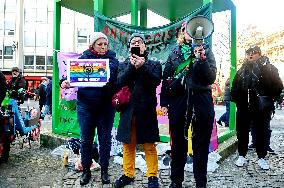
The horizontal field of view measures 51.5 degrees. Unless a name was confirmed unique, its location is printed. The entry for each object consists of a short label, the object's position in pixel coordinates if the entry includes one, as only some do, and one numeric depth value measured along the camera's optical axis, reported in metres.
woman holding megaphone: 3.22
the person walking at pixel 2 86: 4.20
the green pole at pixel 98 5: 5.03
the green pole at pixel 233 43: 5.79
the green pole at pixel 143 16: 6.29
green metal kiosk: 5.68
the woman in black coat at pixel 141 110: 3.34
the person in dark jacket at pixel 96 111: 3.61
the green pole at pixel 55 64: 5.78
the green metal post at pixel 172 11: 5.85
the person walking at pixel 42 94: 12.10
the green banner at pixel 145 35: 4.96
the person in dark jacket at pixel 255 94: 4.34
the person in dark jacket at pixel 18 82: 5.42
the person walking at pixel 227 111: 8.57
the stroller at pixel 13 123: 4.58
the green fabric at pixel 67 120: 5.58
